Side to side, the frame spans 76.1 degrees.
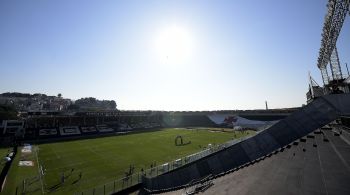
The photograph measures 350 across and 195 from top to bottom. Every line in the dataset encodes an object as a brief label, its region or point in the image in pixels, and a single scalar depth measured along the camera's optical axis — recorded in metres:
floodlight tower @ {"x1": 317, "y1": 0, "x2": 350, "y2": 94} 28.68
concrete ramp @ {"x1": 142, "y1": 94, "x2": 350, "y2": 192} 24.34
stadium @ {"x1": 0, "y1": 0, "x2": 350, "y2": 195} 13.61
